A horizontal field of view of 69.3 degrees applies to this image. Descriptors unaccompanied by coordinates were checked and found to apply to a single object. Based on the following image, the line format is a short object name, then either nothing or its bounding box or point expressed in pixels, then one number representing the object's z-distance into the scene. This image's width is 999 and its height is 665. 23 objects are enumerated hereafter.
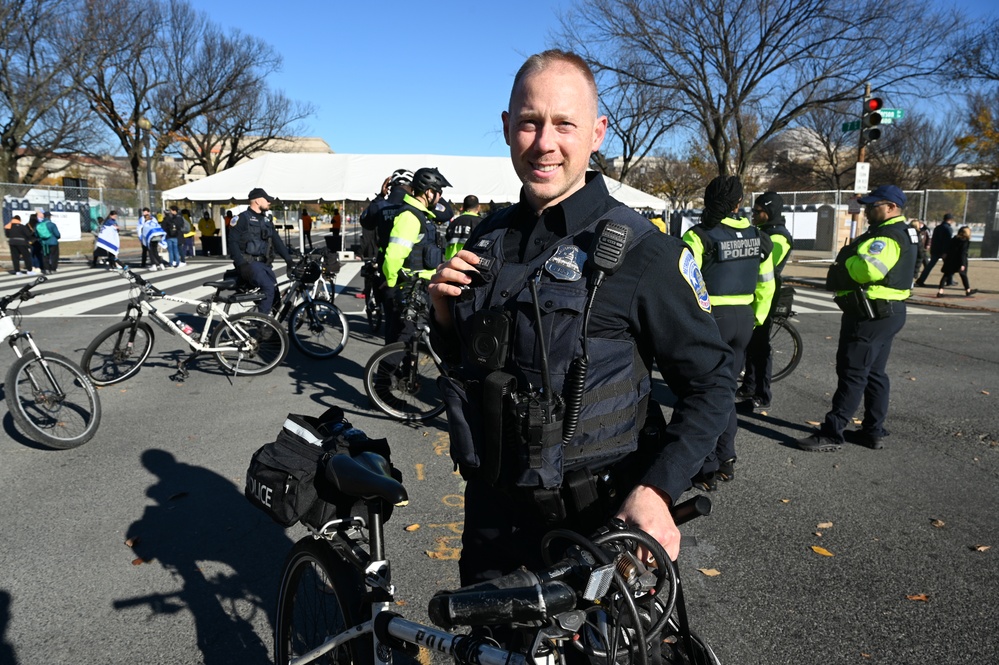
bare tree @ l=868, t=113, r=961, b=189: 50.19
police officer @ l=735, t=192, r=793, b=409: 6.74
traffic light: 12.90
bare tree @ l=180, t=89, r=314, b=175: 43.22
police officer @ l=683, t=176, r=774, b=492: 5.28
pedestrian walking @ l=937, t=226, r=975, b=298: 15.76
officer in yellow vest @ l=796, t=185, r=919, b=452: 5.46
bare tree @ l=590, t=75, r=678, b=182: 21.98
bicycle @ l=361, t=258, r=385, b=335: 9.61
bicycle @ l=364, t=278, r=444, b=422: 6.52
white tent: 25.22
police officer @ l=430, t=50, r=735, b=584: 1.69
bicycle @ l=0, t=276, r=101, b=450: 5.42
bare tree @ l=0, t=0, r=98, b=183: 29.20
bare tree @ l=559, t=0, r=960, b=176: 19.83
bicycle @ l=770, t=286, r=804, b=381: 7.72
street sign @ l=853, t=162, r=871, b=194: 14.59
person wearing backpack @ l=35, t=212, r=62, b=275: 19.50
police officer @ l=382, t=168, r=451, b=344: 6.74
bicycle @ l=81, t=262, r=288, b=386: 7.36
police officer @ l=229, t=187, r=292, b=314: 9.09
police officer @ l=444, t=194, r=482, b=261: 10.86
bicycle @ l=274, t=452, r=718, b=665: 1.33
